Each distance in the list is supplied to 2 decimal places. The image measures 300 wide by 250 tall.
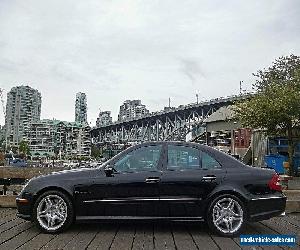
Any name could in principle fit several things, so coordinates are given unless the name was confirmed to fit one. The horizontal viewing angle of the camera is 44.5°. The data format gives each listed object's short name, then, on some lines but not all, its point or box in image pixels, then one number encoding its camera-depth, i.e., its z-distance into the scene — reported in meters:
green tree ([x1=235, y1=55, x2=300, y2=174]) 18.09
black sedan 5.50
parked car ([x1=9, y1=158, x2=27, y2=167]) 40.12
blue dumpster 19.53
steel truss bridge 81.81
